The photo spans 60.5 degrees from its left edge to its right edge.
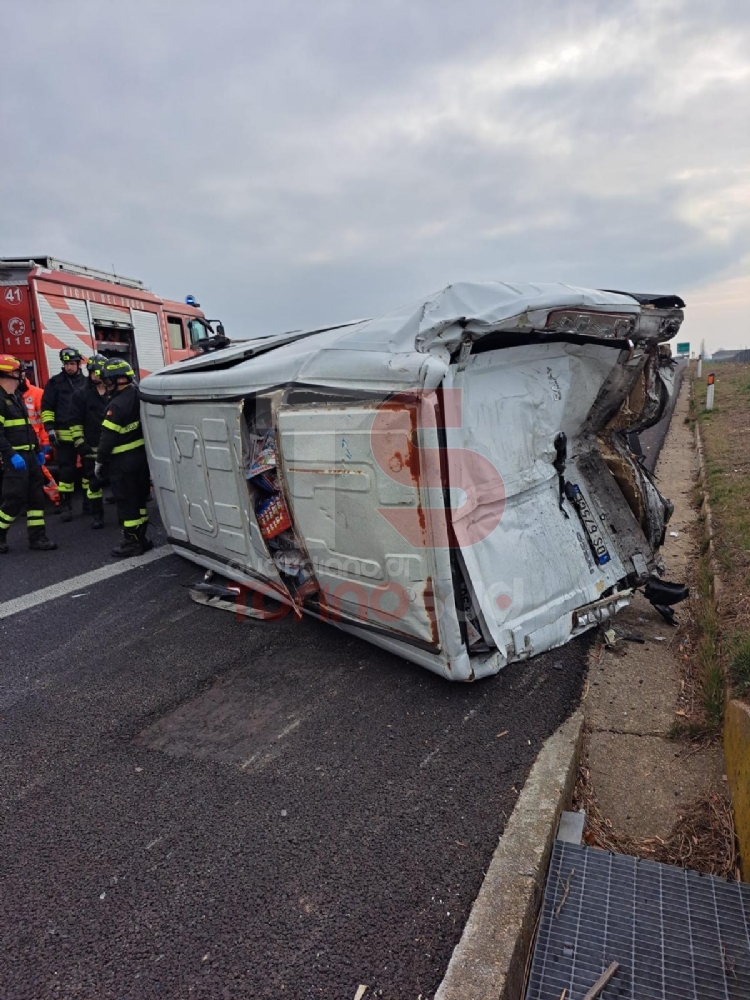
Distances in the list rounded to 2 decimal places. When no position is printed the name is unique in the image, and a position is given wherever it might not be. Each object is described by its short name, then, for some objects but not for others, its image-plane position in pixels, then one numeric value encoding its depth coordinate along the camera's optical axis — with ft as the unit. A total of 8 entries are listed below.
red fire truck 25.54
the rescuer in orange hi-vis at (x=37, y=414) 24.59
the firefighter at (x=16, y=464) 20.16
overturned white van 9.46
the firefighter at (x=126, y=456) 18.04
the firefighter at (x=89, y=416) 22.88
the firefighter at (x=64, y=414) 23.59
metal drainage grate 5.93
